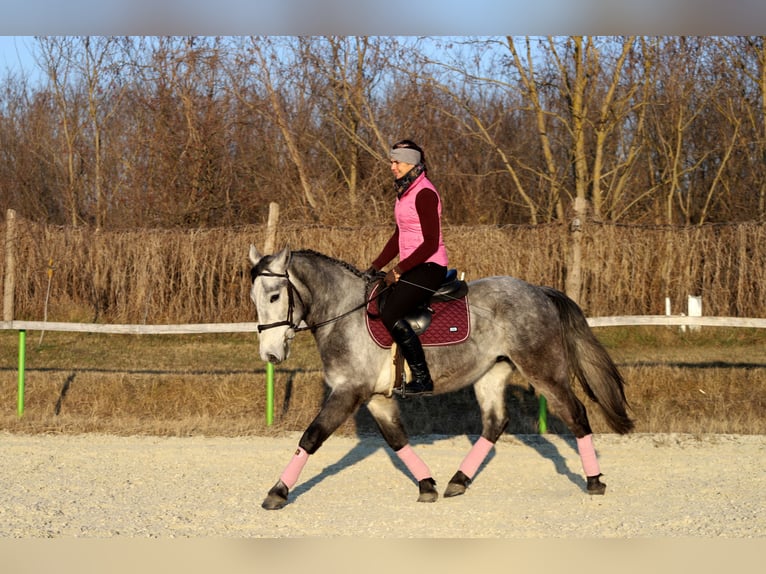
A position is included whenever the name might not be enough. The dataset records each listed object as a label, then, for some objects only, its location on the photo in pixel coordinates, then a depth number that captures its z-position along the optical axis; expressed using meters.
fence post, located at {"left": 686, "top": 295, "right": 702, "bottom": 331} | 15.73
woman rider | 6.94
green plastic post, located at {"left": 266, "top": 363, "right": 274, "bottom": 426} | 10.60
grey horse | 6.93
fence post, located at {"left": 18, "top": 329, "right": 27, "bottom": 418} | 11.14
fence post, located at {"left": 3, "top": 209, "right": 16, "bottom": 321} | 14.33
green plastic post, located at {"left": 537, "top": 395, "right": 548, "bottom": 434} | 10.52
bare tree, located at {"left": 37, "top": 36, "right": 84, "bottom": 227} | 26.09
